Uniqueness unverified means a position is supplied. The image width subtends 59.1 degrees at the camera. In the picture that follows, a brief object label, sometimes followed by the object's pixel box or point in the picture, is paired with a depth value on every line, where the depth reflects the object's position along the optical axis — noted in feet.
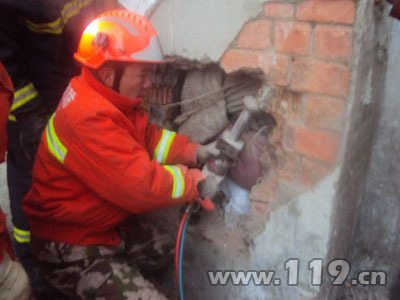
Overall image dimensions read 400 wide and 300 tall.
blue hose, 6.09
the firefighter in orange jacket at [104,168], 5.37
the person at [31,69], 7.39
